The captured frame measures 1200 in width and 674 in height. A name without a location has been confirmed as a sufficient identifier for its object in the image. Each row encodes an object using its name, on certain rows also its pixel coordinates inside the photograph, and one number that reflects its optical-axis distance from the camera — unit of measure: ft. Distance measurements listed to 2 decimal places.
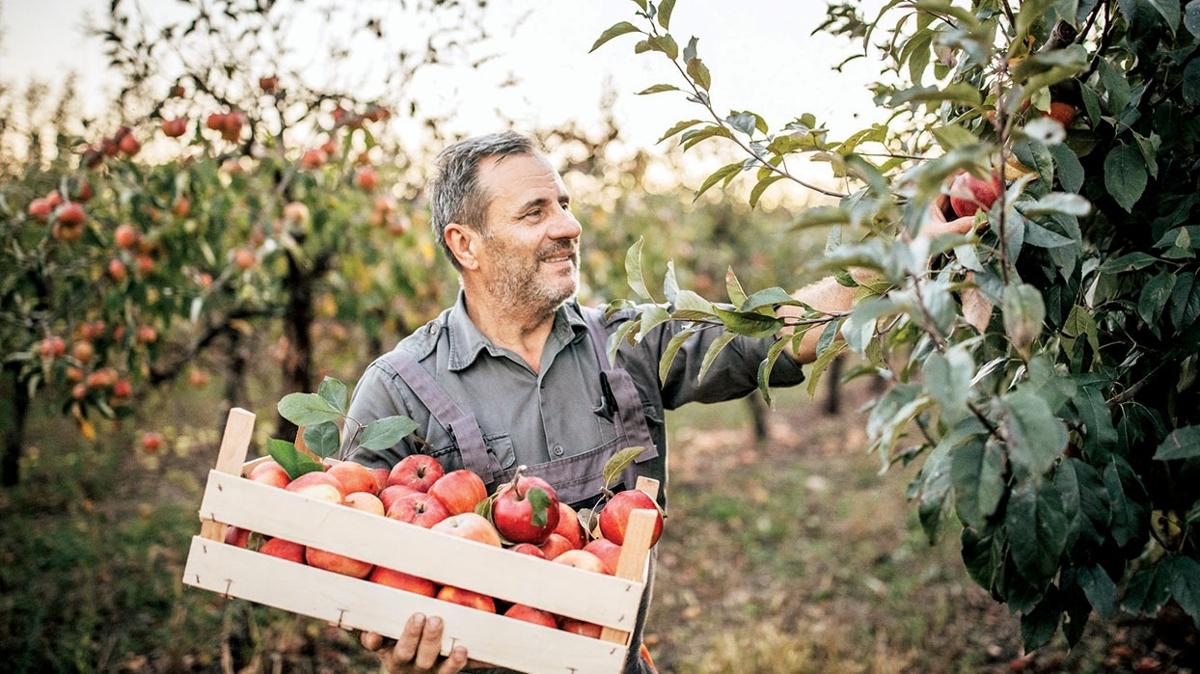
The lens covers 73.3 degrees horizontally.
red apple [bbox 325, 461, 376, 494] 4.44
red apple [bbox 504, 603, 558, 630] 3.84
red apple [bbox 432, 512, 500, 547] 3.96
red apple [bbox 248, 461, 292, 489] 4.22
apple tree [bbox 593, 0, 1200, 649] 2.69
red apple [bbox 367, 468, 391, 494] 4.73
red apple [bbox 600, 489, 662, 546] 4.42
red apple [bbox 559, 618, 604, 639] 3.86
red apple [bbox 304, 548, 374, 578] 3.98
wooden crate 3.80
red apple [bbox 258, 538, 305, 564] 4.04
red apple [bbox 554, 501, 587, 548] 4.43
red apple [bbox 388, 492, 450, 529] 4.14
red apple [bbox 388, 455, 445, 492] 4.72
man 5.65
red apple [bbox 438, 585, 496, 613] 3.92
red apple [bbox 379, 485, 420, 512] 4.41
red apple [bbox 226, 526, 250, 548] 4.16
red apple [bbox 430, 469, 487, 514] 4.43
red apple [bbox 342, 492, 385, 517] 4.24
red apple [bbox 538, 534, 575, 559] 4.17
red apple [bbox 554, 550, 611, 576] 3.97
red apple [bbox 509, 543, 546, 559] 3.98
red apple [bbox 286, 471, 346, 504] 4.10
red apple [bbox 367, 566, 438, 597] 3.95
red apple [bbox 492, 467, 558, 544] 4.08
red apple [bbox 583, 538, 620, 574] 4.07
